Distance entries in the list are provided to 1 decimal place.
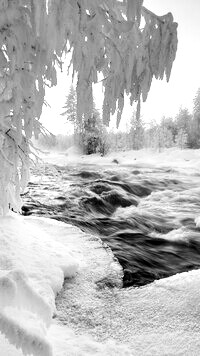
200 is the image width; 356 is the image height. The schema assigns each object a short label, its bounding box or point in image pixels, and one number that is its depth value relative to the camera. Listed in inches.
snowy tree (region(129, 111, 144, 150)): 2219.5
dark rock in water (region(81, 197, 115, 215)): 352.5
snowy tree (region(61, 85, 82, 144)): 2049.7
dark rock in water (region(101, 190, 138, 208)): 395.8
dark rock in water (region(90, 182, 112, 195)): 462.3
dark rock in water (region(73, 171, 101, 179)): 643.3
